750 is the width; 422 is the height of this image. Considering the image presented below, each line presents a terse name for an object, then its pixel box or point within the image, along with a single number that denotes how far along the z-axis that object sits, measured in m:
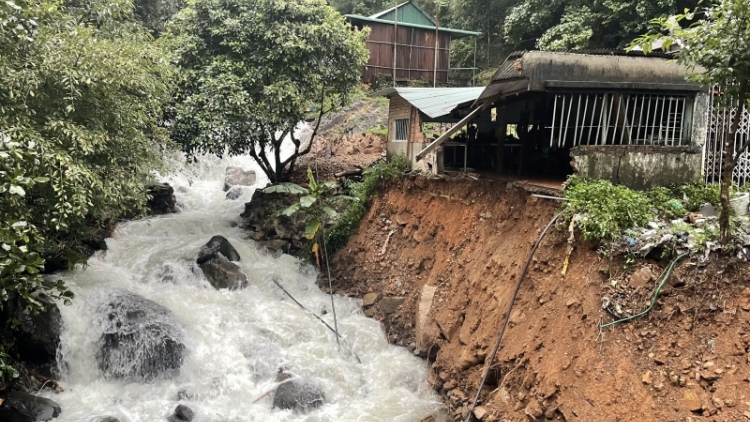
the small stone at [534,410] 6.92
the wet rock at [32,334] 9.22
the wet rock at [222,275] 13.07
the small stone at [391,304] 12.00
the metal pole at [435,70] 26.73
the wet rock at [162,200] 17.19
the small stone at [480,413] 7.74
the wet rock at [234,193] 19.55
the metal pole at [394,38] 26.15
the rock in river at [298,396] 9.10
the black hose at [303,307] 11.55
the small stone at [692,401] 5.46
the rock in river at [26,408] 7.86
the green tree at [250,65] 14.06
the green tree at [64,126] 6.94
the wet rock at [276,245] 15.23
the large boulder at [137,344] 9.81
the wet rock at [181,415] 8.60
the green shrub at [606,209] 7.00
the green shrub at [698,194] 7.74
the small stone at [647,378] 5.92
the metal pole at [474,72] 27.56
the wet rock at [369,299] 12.58
